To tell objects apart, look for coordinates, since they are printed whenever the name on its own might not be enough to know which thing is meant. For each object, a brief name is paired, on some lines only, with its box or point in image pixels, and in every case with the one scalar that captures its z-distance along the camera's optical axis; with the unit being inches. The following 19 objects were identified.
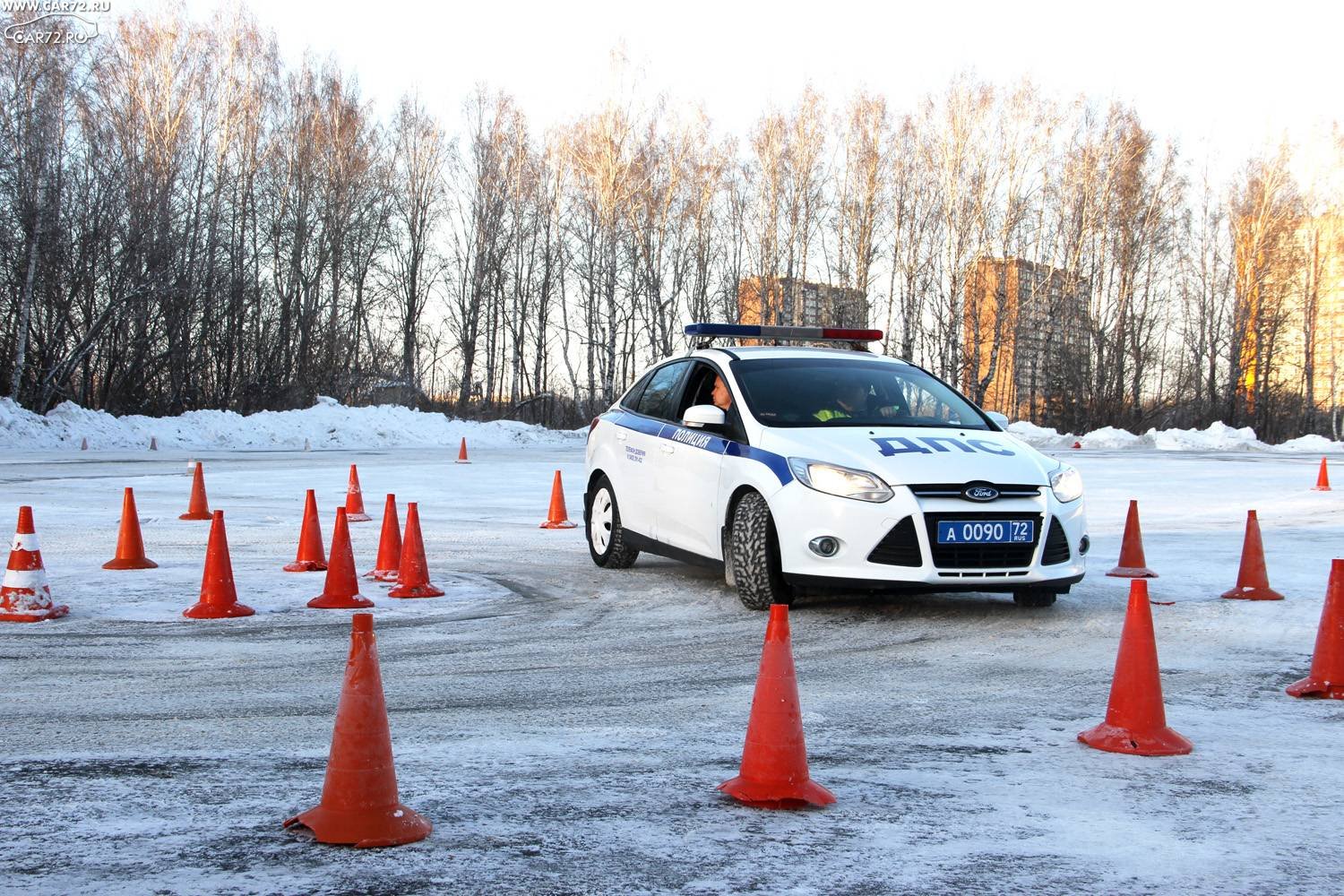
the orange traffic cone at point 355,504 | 560.4
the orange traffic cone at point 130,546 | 388.8
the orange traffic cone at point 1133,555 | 393.1
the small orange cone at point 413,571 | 344.2
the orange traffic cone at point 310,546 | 392.2
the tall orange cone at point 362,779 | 146.1
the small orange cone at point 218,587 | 312.5
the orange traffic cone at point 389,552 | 372.8
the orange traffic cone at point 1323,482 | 801.6
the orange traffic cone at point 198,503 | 550.9
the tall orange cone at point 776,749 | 162.9
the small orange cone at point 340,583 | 326.3
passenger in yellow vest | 344.8
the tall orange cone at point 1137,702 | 191.9
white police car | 297.4
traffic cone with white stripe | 301.3
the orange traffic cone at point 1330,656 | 230.2
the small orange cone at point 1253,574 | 347.6
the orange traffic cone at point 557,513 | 537.0
